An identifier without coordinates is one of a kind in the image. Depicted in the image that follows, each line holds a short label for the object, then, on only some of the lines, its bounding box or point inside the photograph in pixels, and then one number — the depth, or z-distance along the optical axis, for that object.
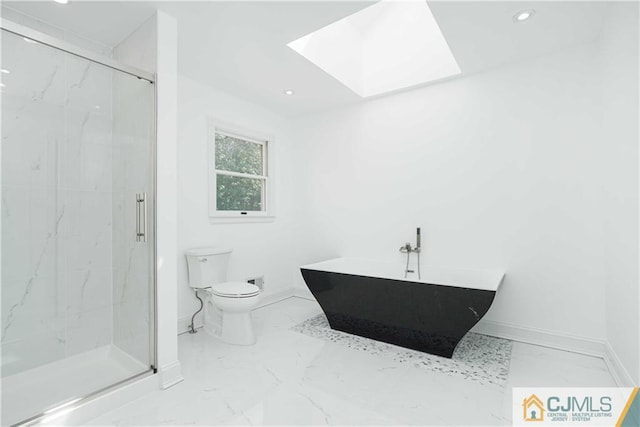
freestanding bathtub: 2.24
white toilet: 2.62
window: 3.36
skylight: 3.04
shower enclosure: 2.02
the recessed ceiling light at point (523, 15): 2.11
